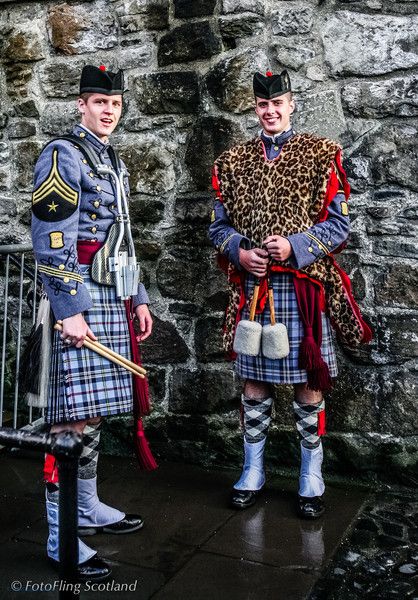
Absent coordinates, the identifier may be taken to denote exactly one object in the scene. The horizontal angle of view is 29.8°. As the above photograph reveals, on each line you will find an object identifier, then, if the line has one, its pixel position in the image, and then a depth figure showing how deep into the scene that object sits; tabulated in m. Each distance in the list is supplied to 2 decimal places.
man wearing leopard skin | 3.31
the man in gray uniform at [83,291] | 2.91
